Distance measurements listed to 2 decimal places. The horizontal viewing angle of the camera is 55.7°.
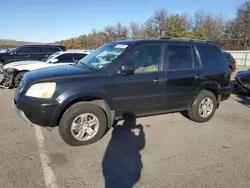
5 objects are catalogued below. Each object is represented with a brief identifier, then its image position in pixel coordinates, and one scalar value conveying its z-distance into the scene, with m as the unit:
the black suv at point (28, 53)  14.48
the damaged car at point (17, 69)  8.60
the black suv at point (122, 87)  3.89
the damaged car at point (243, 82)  8.41
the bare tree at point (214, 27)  60.47
